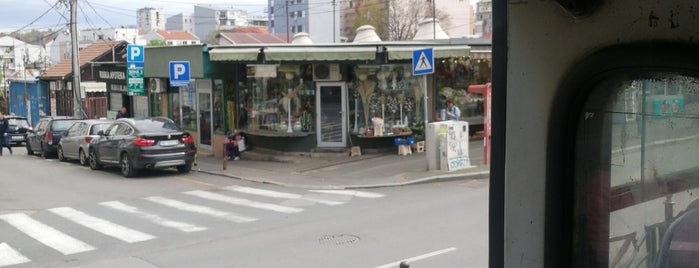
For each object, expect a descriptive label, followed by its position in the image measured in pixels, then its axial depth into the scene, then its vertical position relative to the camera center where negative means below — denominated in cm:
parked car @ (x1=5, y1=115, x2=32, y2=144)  3497 -191
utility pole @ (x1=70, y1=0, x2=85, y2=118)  2739 +224
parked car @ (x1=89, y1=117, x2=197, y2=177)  1750 -146
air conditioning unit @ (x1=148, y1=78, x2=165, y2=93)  2614 +28
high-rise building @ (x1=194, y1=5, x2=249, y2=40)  14562 +1661
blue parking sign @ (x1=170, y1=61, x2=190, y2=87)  2028 +58
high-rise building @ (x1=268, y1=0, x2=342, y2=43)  10688 +1247
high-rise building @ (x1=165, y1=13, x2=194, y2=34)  15938 +1728
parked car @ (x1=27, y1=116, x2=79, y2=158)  2577 -166
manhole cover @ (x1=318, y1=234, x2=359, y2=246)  925 -215
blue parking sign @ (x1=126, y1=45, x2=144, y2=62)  2520 +152
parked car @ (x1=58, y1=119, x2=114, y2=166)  2172 -157
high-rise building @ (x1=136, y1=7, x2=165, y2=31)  14338 +1698
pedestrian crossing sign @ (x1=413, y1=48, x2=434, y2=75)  1535 +67
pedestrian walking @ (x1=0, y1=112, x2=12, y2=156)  2594 -138
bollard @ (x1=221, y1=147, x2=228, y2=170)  1893 -209
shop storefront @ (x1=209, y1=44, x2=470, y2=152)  1944 -16
